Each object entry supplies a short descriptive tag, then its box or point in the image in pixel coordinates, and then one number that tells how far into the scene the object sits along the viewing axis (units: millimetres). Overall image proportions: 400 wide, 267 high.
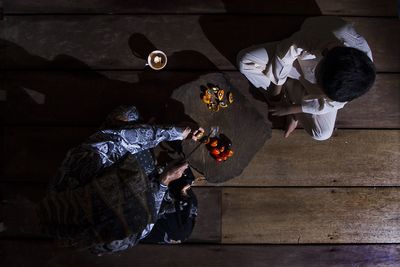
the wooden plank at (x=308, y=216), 2158
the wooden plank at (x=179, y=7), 2189
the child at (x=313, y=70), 1459
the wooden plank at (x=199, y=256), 2131
